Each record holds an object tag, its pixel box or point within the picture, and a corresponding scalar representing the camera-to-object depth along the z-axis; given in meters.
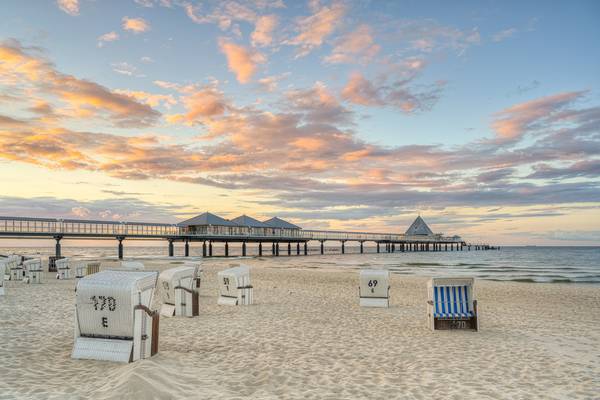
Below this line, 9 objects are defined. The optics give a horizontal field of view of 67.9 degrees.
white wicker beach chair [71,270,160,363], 6.90
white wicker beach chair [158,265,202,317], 11.57
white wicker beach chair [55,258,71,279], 23.78
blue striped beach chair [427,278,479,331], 10.25
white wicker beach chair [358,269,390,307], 14.19
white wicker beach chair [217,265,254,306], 13.98
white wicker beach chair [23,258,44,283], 20.72
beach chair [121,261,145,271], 18.55
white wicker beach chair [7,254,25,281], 22.94
